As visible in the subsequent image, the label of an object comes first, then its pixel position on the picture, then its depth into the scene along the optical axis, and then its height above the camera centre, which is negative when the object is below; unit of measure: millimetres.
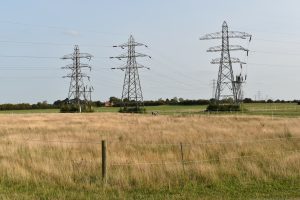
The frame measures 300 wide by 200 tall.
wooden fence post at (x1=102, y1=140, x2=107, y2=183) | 13551 -1212
